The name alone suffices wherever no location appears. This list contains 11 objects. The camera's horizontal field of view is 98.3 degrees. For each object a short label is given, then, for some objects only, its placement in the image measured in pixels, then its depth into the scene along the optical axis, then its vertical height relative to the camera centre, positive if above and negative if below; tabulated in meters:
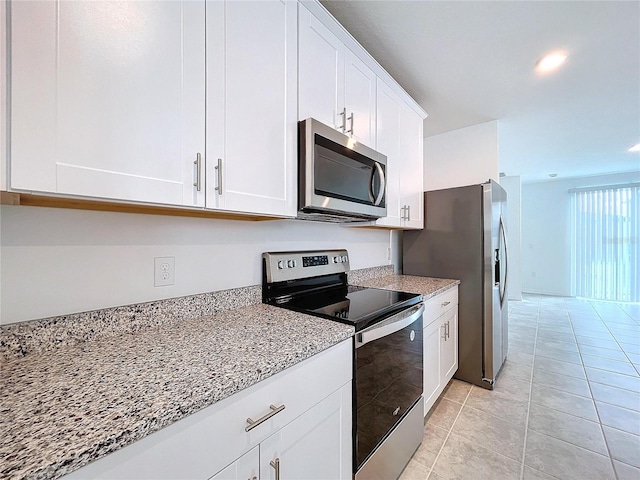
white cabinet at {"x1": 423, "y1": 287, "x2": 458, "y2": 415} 1.83 -0.77
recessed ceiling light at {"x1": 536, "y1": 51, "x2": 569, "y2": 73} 1.92 +1.29
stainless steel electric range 1.18 -0.51
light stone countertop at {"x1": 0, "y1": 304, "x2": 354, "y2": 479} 0.47 -0.35
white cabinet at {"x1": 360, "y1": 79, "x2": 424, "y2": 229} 1.95 +0.66
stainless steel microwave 1.29 +0.34
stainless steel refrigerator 2.30 -0.18
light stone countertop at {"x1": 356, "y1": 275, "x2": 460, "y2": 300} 1.94 -0.35
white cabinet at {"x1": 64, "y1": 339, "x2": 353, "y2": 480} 0.57 -0.51
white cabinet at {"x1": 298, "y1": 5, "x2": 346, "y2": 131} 1.31 +0.85
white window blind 5.33 -0.03
